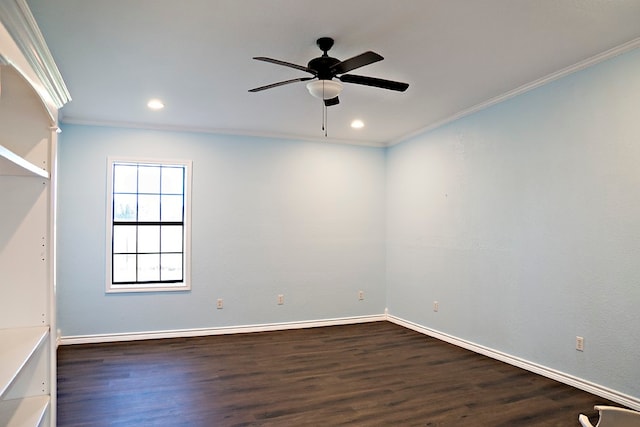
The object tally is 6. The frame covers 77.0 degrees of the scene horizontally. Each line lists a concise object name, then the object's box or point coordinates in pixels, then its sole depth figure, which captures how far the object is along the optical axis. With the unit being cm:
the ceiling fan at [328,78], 277
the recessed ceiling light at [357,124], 499
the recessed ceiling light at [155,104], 418
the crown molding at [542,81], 303
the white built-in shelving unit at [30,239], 180
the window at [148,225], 502
